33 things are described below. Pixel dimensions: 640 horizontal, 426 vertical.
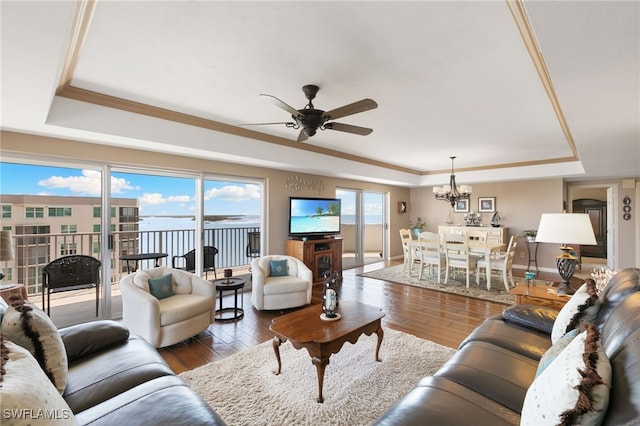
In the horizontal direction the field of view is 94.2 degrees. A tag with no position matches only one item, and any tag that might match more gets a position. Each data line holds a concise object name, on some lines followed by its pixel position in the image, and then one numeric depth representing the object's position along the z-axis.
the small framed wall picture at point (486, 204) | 7.62
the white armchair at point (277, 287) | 3.87
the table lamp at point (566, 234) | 2.58
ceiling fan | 2.40
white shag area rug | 1.96
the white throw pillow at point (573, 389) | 0.87
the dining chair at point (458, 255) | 5.08
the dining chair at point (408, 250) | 5.94
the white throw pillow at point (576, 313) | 1.76
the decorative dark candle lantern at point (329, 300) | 2.53
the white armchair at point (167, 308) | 2.77
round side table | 3.60
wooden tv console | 5.34
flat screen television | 5.66
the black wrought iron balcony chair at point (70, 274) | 3.27
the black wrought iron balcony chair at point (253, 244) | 5.51
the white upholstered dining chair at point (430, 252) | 5.43
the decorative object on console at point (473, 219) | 7.70
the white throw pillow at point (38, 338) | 1.43
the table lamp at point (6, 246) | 2.60
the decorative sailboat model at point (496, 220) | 7.44
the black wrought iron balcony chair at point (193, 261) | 4.54
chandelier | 5.88
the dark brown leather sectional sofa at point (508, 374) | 0.96
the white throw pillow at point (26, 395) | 0.84
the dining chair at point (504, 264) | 4.92
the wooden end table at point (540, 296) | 2.66
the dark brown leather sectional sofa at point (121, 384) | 1.29
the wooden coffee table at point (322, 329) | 2.09
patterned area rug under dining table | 4.65
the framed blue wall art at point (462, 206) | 8.06
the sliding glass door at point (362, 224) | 7.53
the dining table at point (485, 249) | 4.97
